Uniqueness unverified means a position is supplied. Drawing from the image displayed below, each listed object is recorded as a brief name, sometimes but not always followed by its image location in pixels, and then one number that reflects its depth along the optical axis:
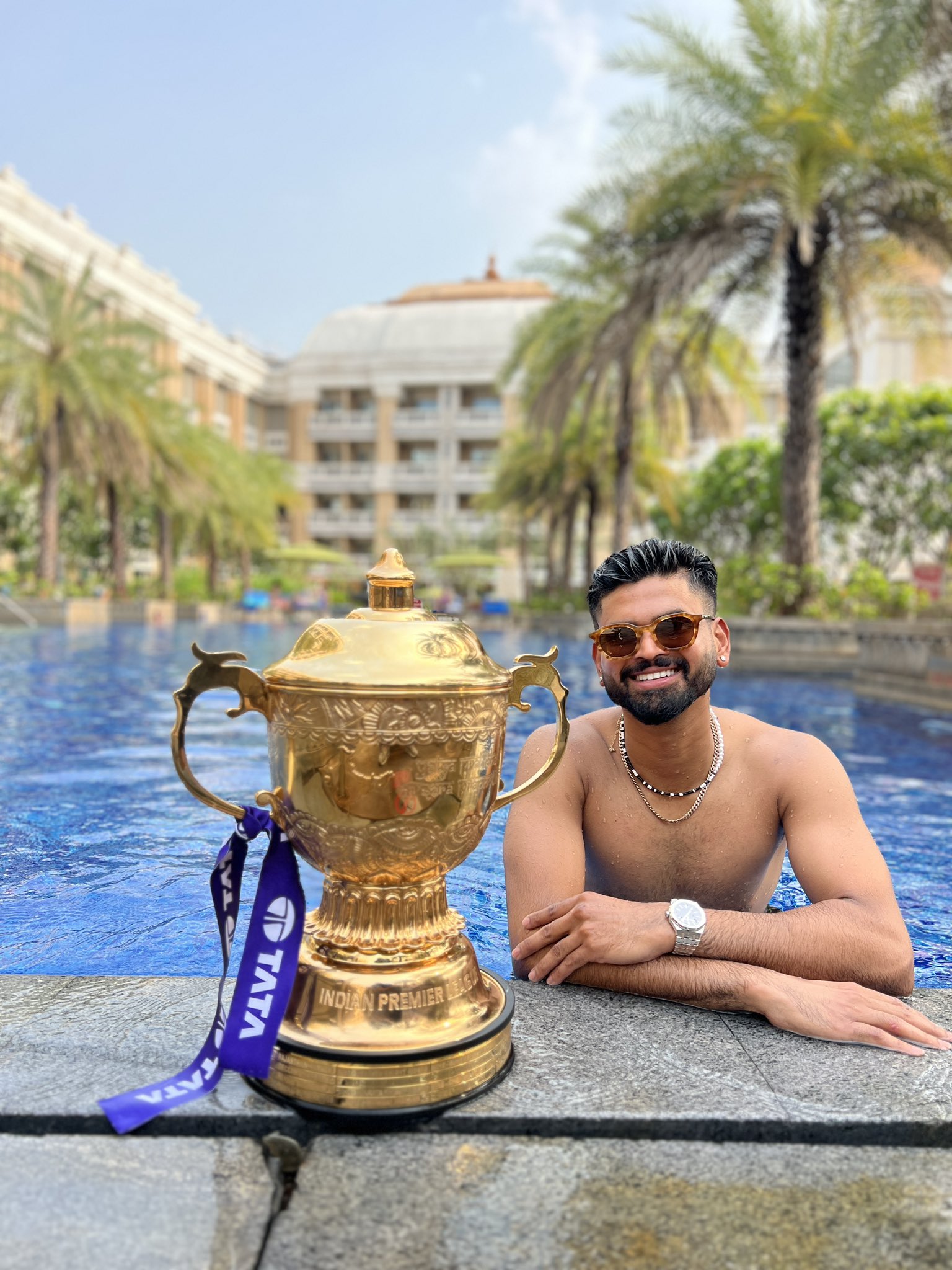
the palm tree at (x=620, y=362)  15.10
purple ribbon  1.37
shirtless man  1.78
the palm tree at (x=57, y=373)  22.47
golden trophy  1.38
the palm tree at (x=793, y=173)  11.70
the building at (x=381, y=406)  54.91
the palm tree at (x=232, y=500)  30.33
